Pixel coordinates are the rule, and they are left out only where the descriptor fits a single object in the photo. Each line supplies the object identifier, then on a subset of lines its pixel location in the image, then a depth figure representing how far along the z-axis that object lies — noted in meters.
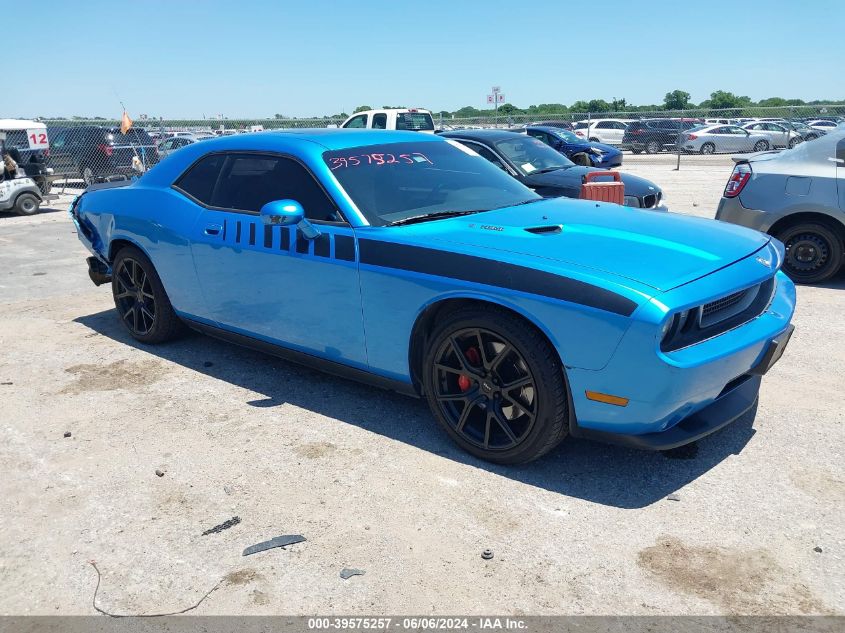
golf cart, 14.02
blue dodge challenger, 3.00
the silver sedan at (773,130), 26.80
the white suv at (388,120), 18.16
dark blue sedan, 17.70
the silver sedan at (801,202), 6.48
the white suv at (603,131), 31.39
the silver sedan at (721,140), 27.66
